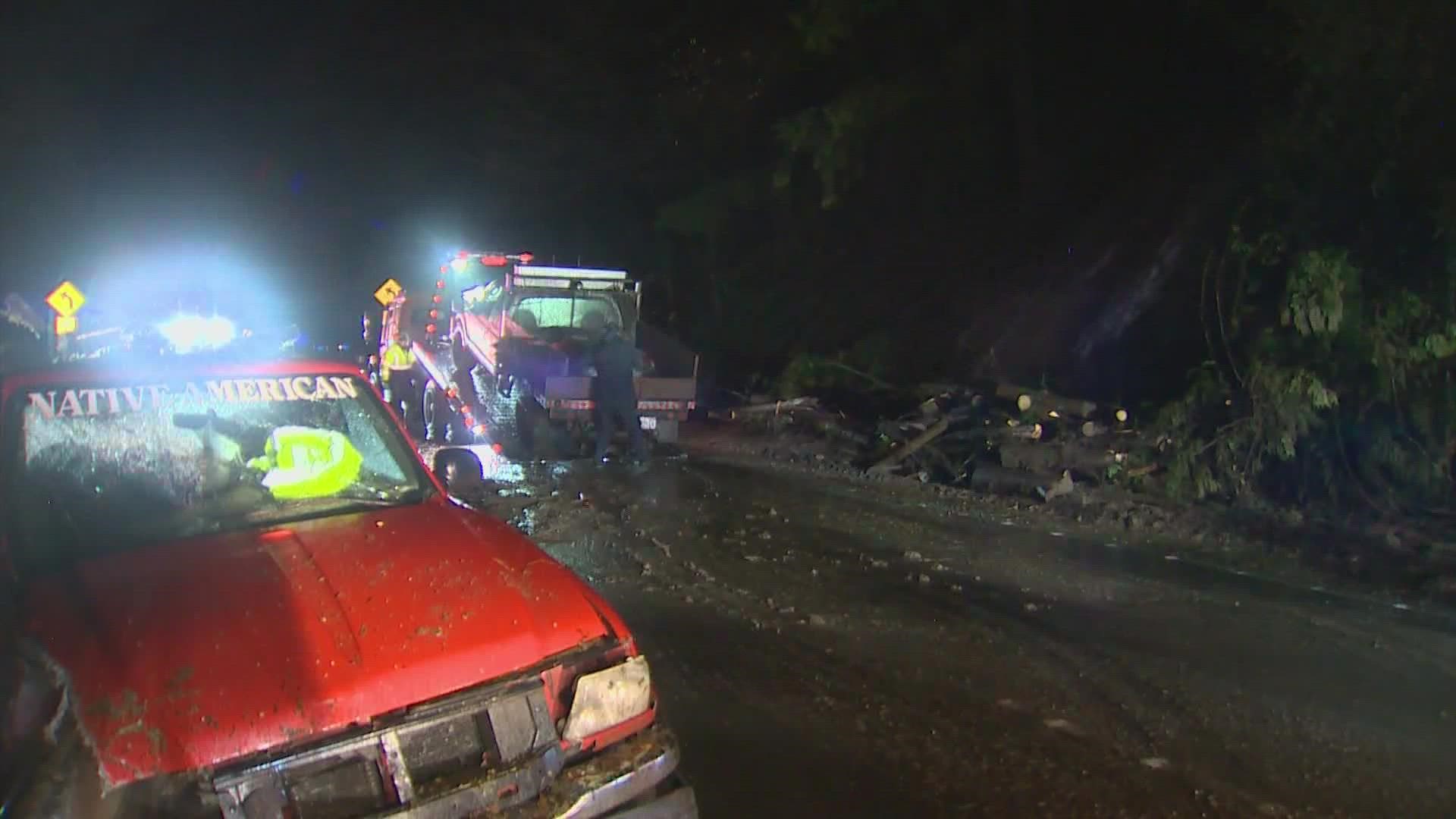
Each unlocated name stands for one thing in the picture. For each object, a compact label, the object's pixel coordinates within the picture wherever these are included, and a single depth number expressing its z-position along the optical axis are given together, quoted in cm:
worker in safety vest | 1725
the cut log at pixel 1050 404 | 1209
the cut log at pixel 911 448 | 1270
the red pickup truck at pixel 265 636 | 291
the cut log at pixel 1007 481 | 1120
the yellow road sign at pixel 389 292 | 1867
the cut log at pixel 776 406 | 1577
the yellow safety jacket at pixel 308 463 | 445
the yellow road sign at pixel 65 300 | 1420
